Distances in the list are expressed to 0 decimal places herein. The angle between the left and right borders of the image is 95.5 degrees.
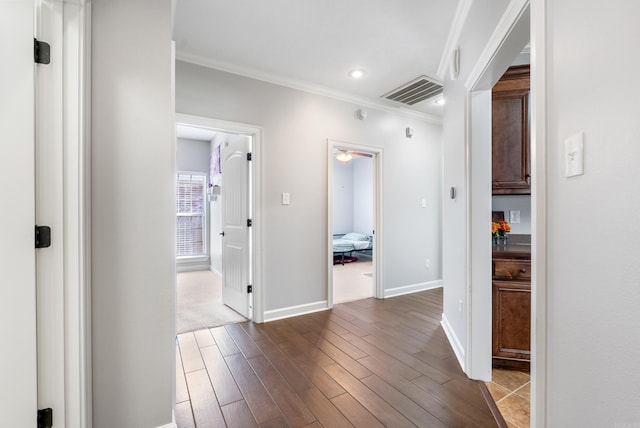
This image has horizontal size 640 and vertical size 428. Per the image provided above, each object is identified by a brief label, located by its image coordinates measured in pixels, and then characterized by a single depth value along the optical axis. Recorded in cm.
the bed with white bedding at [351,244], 651
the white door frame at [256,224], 307
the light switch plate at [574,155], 83
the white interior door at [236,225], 321
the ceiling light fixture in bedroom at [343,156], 591
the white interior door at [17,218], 107
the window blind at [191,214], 595
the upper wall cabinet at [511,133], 237
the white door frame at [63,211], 118
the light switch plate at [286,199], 323
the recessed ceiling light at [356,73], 307
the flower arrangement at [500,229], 239
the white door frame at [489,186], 104
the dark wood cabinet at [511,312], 206
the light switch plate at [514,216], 272
